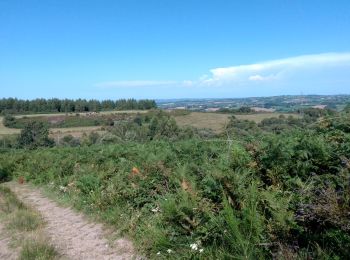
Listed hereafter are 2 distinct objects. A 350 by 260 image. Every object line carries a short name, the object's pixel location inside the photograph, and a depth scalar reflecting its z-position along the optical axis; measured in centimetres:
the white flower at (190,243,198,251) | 391
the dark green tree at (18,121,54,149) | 3881
